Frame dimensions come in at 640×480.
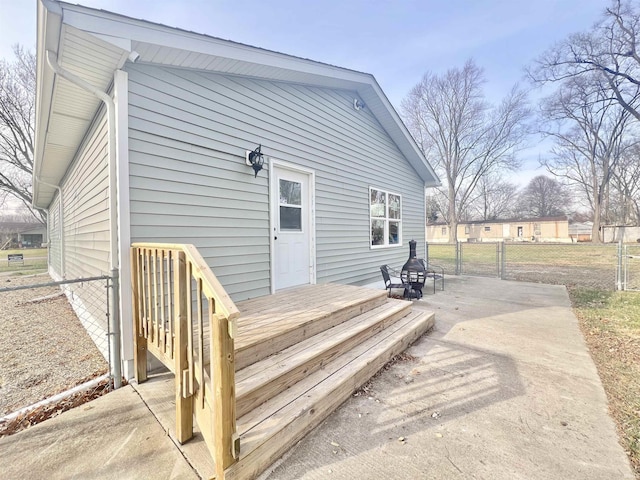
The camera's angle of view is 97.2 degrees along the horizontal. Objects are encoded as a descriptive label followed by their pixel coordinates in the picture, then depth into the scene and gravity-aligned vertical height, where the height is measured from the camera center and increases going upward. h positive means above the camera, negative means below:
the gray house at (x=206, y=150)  2.70 +1.25
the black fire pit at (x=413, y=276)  6.00 -0.88
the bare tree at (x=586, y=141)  17.34 +7.48
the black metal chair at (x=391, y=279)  6.16 -1.04
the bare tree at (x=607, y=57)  12.37 +8.35
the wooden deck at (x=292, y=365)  1.78 -1.17
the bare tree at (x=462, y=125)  21.92 +9.01
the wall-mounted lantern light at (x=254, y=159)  3.87 +1.09
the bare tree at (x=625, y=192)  26.30 +4.20
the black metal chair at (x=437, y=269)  6.73 -1.31
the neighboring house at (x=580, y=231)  33.44 +0.29
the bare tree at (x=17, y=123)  14.19 +6.31
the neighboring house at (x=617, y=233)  27.77 -0.05
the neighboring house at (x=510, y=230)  33.38 +0.55
